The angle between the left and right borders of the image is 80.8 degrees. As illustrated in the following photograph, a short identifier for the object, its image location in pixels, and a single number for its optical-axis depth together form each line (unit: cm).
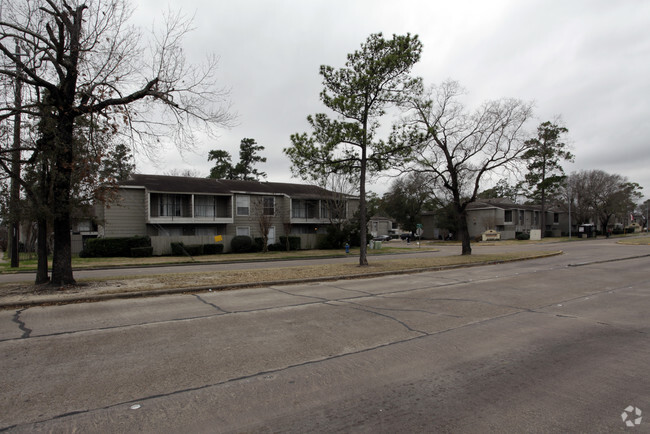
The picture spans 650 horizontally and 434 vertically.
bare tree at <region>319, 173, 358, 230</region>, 3816
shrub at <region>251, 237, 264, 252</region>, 3469
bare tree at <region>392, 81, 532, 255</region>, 2298
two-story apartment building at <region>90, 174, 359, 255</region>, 3159
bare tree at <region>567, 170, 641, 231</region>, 6350
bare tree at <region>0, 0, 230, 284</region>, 1062
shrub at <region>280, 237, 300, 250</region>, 3622
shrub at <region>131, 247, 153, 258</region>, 2897
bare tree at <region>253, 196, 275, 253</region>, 3359
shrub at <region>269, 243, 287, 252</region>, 3569
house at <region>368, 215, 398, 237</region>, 8350
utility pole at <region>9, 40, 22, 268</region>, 1089
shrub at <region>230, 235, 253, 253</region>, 3356
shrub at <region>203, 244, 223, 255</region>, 3206
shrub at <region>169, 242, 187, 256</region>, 3073
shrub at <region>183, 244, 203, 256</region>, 3113
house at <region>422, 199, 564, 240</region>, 5941
